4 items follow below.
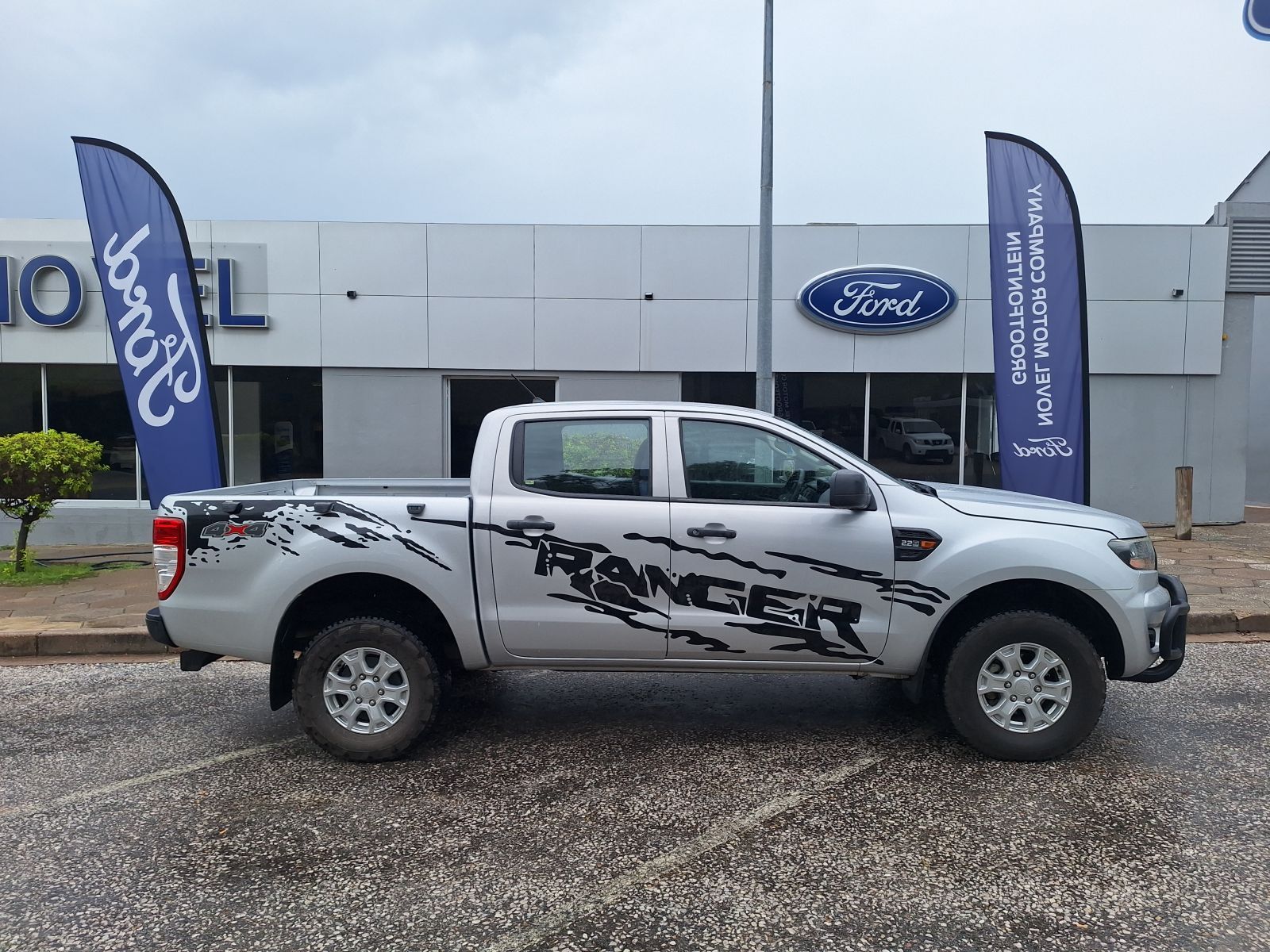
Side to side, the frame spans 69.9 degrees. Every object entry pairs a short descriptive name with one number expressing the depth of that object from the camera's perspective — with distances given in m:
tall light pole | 10.41
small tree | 9.30
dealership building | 13.00
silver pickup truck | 4.56
